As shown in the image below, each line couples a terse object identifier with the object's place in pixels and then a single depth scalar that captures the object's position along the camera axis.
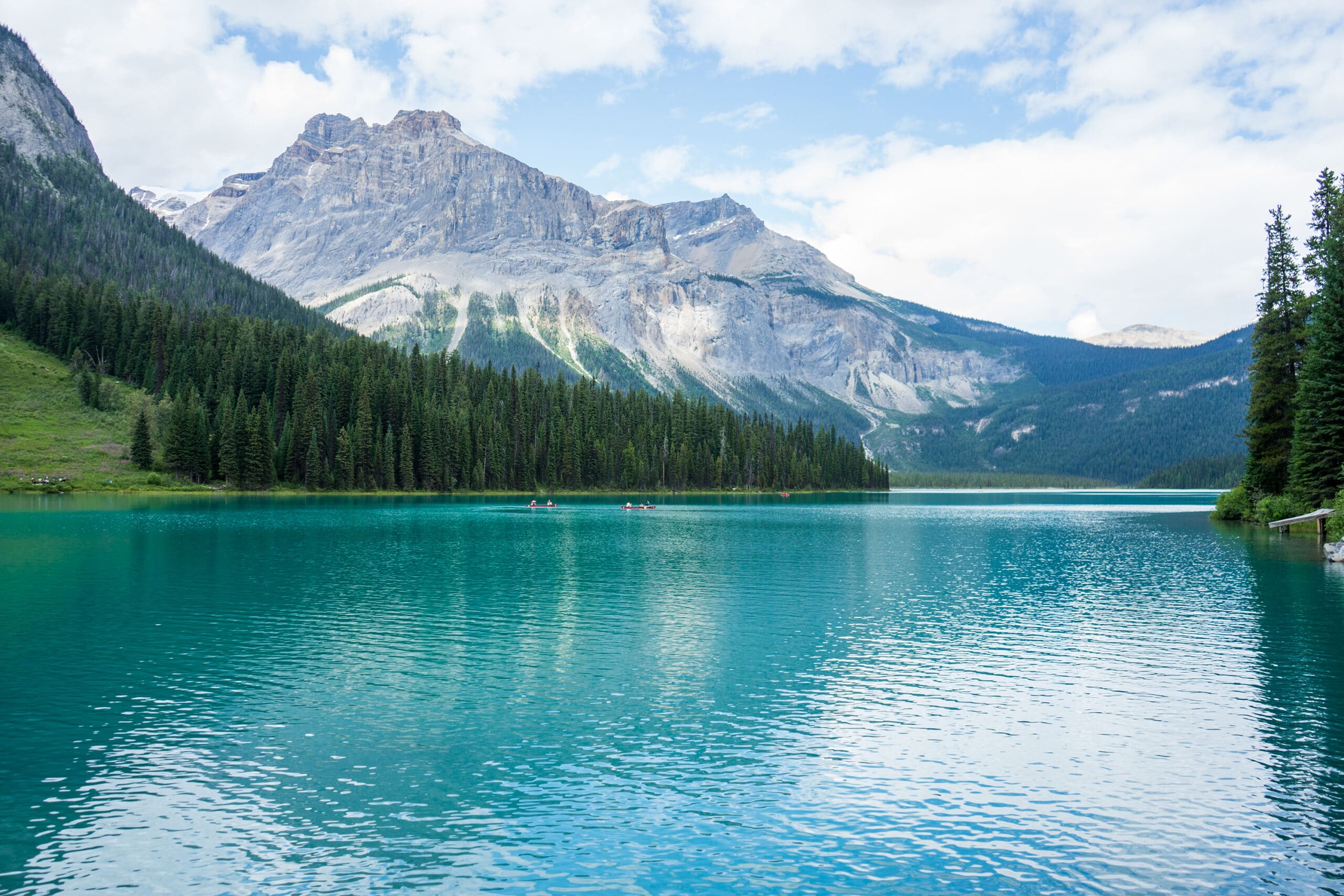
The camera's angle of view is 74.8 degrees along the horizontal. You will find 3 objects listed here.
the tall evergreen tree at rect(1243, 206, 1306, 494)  88.25
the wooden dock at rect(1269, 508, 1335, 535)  74.56
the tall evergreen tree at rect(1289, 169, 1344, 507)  74.06
